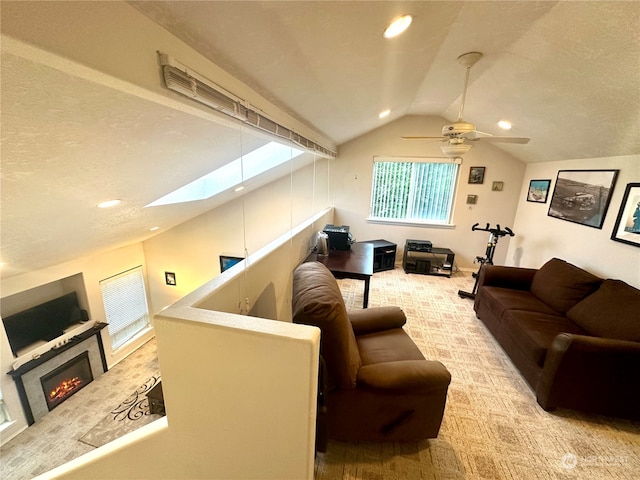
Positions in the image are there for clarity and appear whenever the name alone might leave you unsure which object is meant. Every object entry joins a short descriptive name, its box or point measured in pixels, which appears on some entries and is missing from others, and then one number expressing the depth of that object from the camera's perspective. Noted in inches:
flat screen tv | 125.6
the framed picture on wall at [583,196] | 108.0
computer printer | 128.3
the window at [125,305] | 169.9
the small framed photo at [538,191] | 146.3
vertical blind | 182.9
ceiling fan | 81.6
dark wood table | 99.5
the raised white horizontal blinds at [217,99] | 35.3
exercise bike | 144.5
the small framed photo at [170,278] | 202.1
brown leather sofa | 69.1
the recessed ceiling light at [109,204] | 71.7
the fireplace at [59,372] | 123.6
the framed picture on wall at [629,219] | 93.6
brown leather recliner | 52.6
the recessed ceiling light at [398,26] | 48.4
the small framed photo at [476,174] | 173.5
